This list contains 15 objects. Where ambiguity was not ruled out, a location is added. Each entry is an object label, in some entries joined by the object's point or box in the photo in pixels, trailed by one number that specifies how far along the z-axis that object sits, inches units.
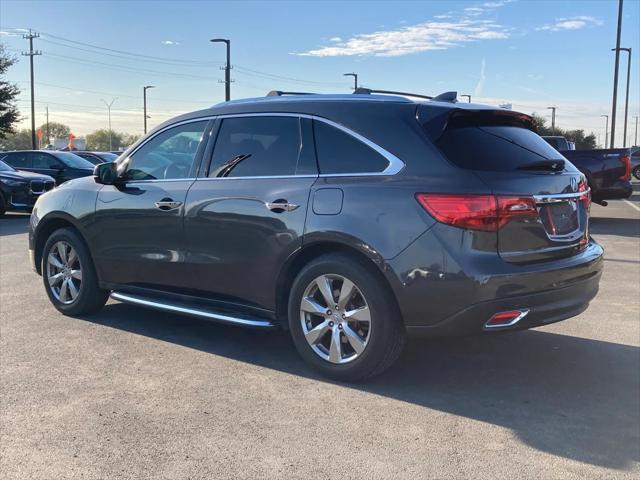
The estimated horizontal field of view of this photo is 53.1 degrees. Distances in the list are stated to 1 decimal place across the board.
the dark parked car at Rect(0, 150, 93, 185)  723.2
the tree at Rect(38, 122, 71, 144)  5492.1
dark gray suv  144.2
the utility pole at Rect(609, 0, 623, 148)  1118.8
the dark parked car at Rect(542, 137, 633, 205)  531.8
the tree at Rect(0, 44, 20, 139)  1443.2
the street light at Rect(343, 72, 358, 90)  2161.7
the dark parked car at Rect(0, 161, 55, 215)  594.5
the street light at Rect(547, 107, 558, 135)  3529.3
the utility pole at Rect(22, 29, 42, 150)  2018.9
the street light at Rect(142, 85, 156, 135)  2847.0
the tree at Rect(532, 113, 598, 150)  2903.5
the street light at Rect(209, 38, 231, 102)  1354.6
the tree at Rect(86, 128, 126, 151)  5433.1
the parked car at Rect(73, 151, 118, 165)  1002.3
